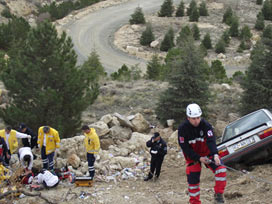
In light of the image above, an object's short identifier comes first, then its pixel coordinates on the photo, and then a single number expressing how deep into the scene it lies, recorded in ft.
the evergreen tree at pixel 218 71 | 74.38
